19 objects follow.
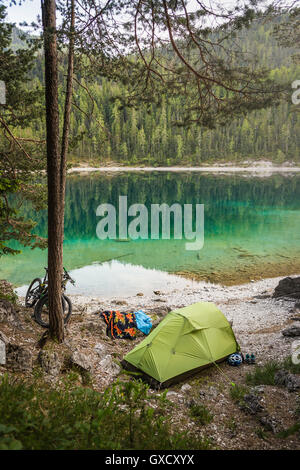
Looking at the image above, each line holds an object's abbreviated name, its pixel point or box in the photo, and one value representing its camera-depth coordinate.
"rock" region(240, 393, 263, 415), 4.95
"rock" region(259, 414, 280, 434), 4.43
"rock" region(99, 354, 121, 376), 6.25
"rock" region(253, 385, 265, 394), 5.44
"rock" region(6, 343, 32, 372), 4.87
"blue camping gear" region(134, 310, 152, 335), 8.60
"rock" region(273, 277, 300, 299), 12.71
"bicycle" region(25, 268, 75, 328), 7.38
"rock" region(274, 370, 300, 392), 5.42
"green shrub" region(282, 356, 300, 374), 5.93
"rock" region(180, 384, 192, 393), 5.98
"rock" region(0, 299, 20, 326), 6.37
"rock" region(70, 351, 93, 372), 5.70
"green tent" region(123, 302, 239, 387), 6.25
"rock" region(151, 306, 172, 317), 10.43
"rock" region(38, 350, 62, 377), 5.22
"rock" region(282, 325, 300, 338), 8.13
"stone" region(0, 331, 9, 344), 5.19
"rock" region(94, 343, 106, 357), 6.90
